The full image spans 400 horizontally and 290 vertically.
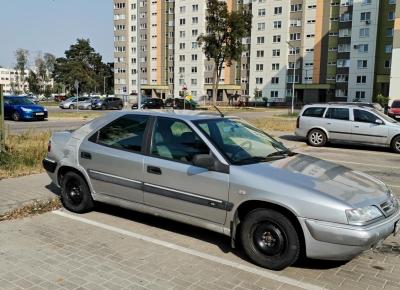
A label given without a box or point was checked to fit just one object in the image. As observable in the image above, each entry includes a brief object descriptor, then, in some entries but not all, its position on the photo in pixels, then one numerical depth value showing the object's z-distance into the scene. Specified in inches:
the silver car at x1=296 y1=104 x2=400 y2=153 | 568.1
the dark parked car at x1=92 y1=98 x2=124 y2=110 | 1984.5
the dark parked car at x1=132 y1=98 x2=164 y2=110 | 1922.2
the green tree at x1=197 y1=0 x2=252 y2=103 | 2274.9
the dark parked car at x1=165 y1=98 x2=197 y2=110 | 2106.3
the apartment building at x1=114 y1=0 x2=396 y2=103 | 2815.0
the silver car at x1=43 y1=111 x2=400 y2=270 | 159.9
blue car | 1059.3
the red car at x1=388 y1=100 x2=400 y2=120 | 1157.1
